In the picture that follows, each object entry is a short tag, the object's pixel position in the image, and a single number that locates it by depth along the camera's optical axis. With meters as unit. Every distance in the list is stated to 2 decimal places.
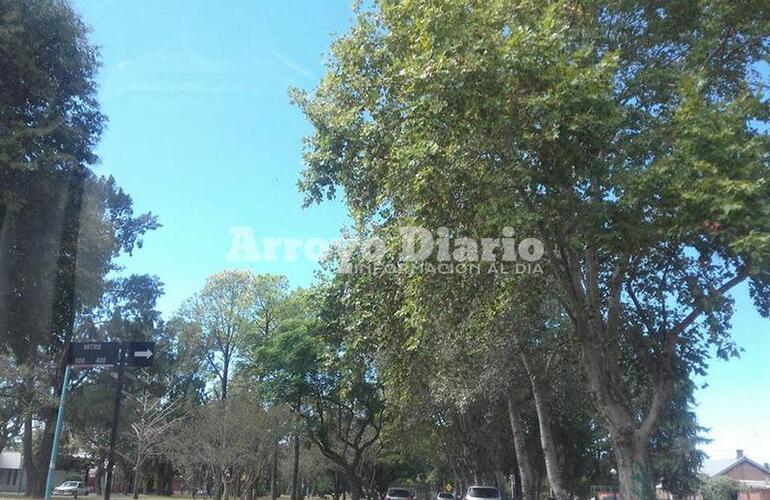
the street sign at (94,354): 15.34
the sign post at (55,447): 14.87
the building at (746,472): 66.25
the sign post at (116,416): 15.31
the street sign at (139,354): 15.52
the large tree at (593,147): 9.35
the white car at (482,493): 24.65
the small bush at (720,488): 55.34
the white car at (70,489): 48.03
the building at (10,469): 69.19
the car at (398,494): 37.34
